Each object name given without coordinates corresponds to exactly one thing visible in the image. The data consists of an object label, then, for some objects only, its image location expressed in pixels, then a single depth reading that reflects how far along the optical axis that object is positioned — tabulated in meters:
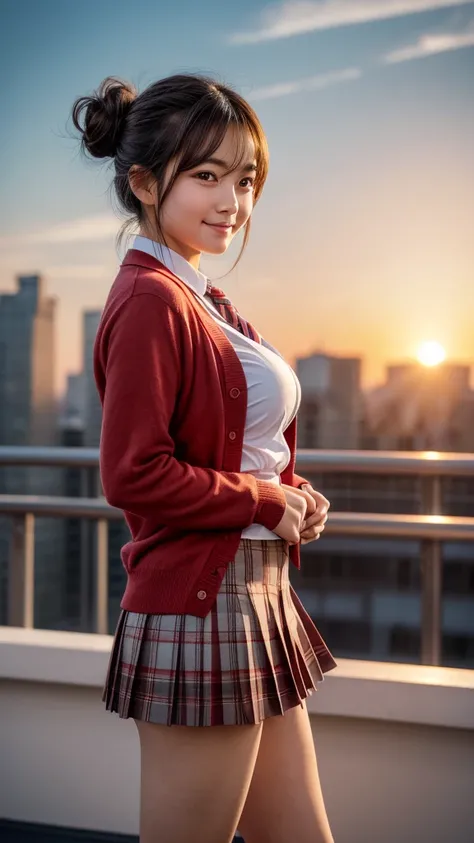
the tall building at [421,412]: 59.44
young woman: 0.95
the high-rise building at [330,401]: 58.69
